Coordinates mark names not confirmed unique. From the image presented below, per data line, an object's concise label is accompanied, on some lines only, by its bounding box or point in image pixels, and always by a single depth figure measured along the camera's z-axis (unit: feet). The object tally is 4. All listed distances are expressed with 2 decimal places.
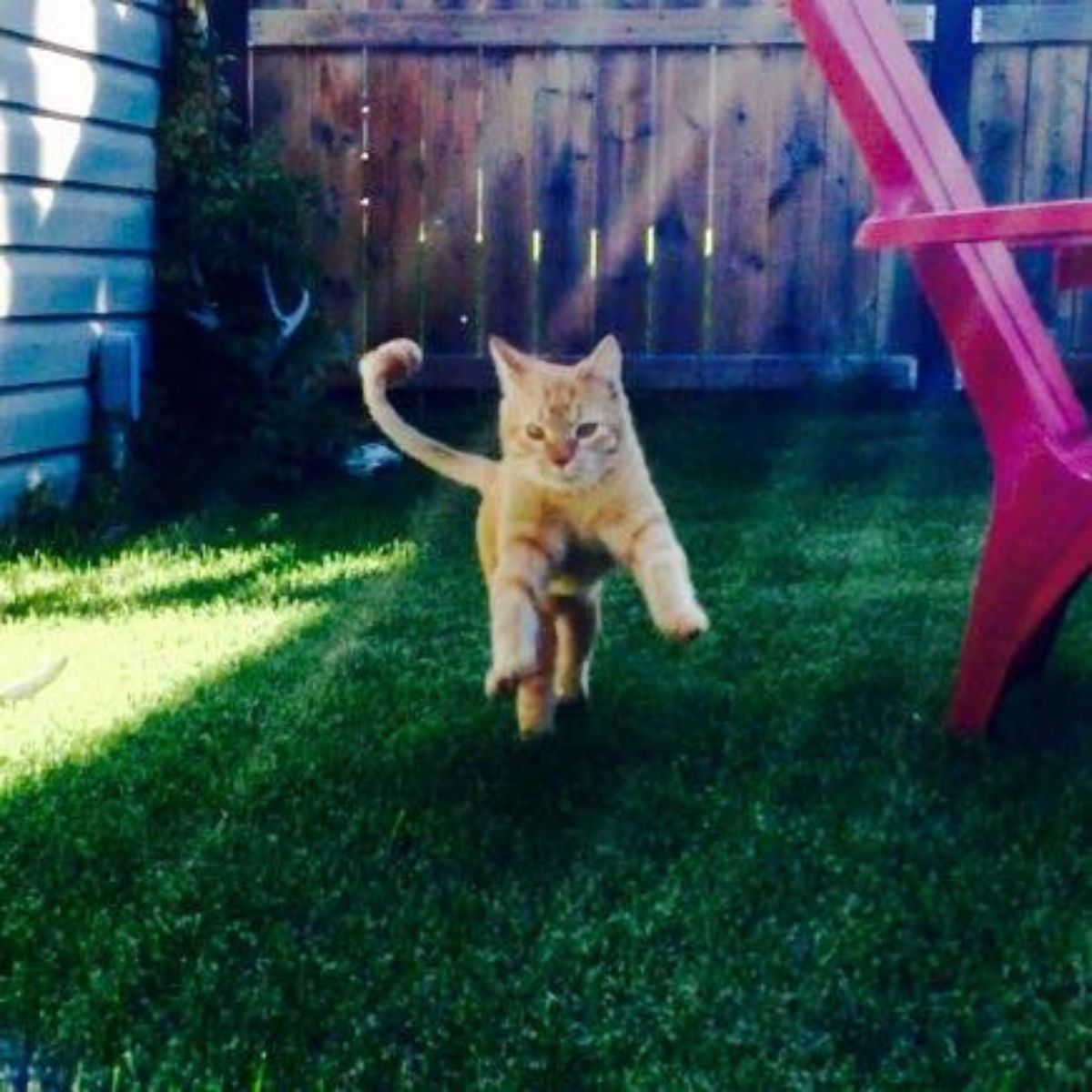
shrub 17.52
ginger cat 8.29
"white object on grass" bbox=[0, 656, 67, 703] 10.07
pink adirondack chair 8.27
